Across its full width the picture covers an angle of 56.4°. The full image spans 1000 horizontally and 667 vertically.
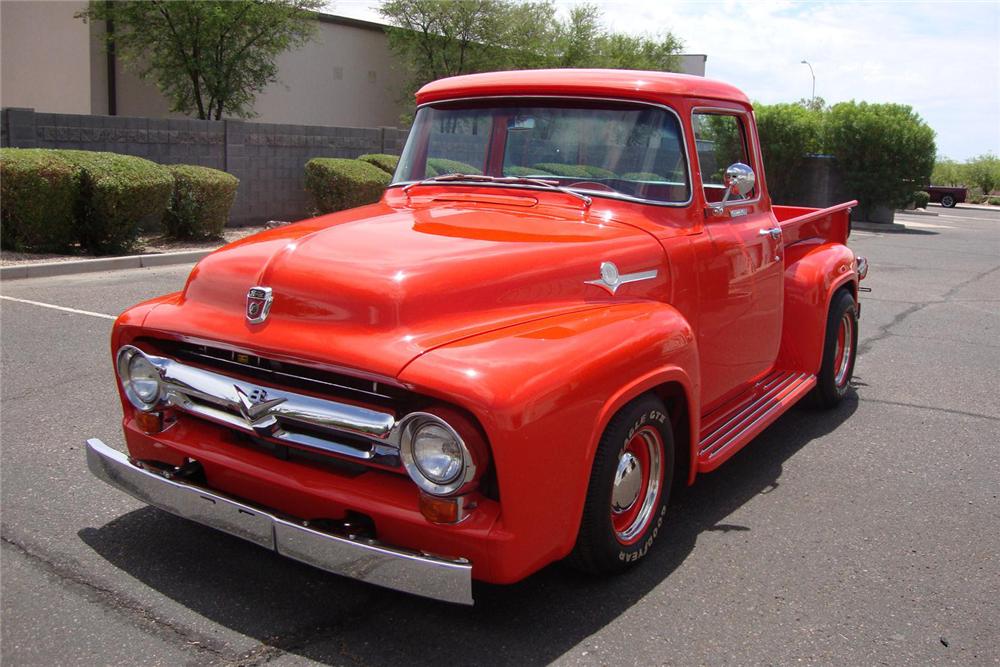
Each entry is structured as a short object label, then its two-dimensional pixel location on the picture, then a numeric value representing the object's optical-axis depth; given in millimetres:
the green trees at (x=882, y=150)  23938
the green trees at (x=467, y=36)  28406
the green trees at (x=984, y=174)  49375
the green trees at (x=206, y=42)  19406
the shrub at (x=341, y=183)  15656
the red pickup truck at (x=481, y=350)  2924
